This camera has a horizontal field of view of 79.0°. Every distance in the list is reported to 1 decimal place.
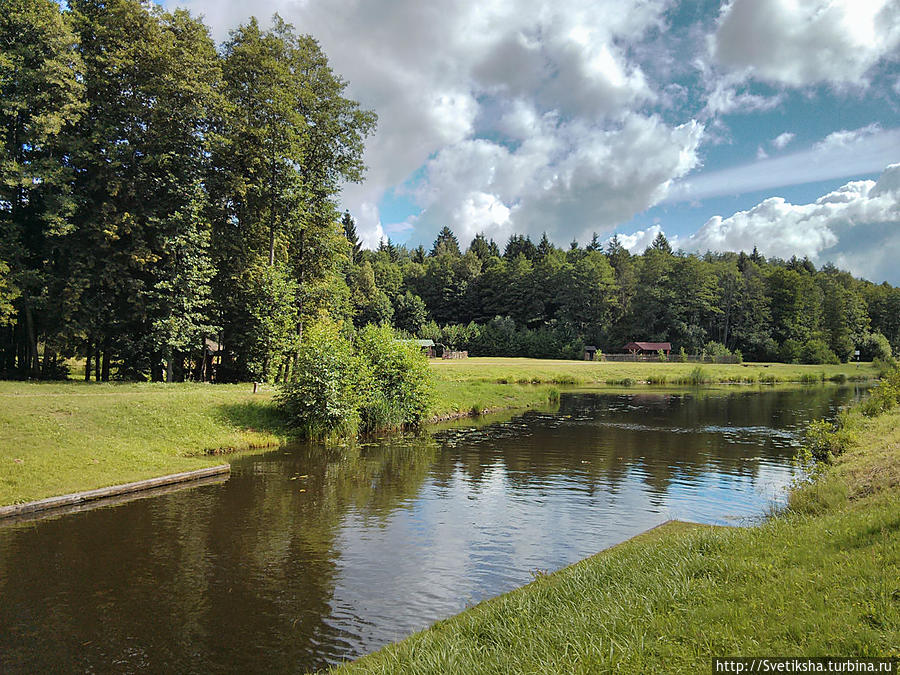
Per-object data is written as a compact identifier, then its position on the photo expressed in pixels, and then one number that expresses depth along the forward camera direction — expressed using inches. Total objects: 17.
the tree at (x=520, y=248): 5782.5
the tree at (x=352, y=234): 5147.6
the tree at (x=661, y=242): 6645.2
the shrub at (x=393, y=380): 1128.8
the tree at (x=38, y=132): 1162.0
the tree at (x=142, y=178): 1240.8
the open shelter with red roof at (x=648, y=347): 4205.2
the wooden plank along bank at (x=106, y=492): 551.2
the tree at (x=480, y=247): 6151.6
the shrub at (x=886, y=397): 976.3
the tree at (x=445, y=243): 7155.5
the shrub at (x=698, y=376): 2775.6
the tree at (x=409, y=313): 4517.7
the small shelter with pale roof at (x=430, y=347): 3484.3
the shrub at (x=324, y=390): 1011.9
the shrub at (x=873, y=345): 4340.6
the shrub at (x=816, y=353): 3946.9
